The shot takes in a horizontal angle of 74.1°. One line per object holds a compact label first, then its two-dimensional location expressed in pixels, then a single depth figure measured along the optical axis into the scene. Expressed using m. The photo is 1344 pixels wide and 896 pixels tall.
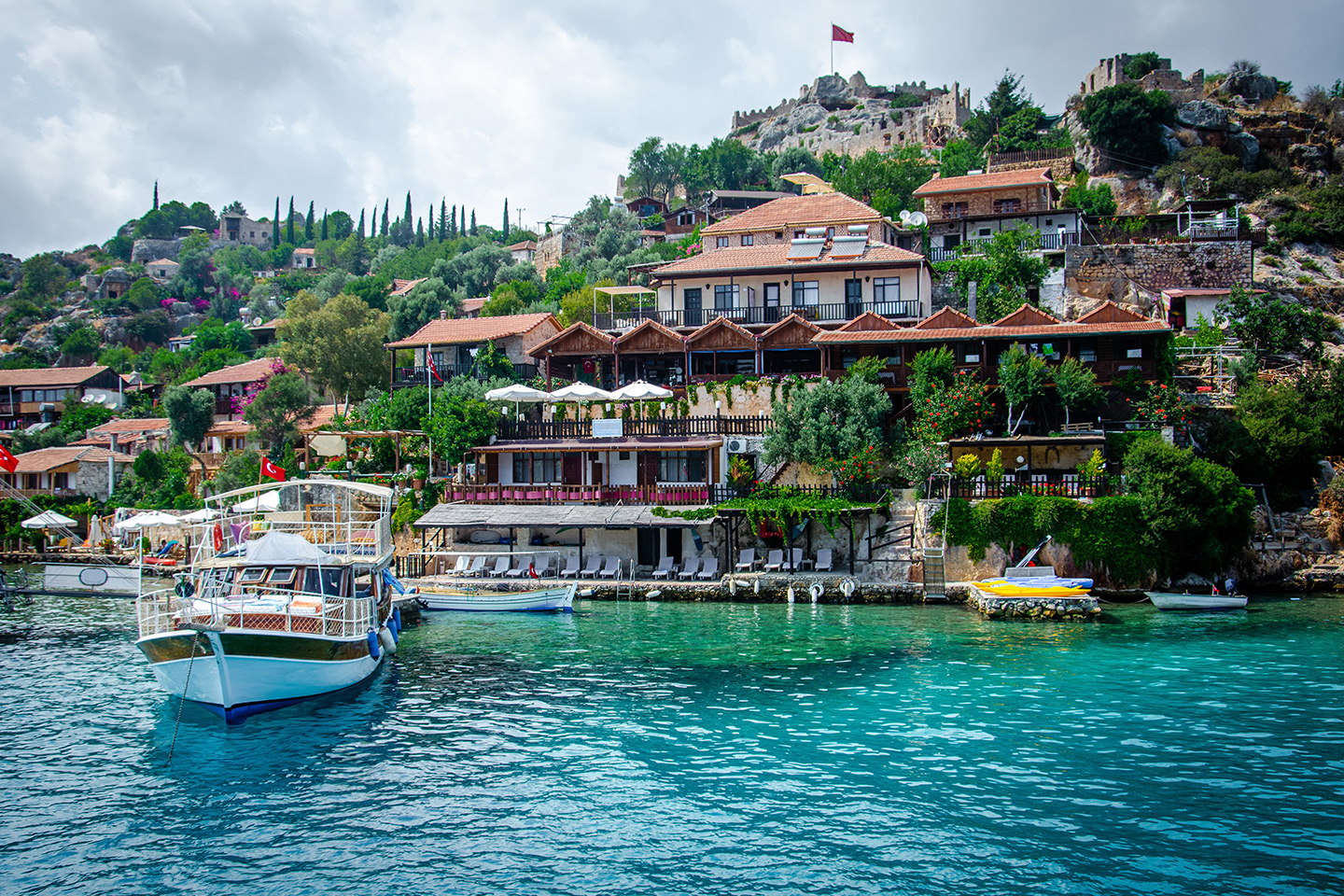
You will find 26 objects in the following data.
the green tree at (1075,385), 34.66
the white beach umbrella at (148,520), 38.24
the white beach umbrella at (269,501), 36.62
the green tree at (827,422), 34.53
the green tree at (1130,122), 61.25
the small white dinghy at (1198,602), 28.41
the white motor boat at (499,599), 30.67
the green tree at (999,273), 47.00
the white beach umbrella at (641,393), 38.06
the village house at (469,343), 51.03
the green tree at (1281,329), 41.22
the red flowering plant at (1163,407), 34.69
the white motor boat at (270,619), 18.00
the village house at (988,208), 54.25
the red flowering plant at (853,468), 34.06
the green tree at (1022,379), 35.47
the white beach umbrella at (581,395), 38.50
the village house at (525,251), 100.18
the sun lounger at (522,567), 35.22
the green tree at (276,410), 53.56
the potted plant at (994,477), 32.66
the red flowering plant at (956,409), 35.00
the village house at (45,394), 73.25
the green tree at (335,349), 56.41
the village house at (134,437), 62.47
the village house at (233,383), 64.56
